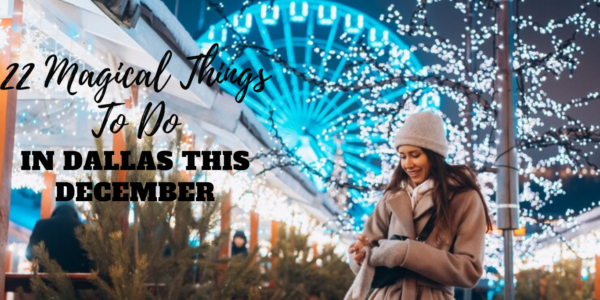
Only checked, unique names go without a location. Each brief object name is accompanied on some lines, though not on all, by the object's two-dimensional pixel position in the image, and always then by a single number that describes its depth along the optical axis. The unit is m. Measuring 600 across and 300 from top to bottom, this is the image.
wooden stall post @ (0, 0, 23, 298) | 4.95
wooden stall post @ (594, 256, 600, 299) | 9.81
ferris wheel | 24.17
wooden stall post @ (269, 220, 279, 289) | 8.55
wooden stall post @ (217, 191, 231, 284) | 5.67
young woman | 3.42
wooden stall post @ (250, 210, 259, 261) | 16.59
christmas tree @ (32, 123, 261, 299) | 4.96
